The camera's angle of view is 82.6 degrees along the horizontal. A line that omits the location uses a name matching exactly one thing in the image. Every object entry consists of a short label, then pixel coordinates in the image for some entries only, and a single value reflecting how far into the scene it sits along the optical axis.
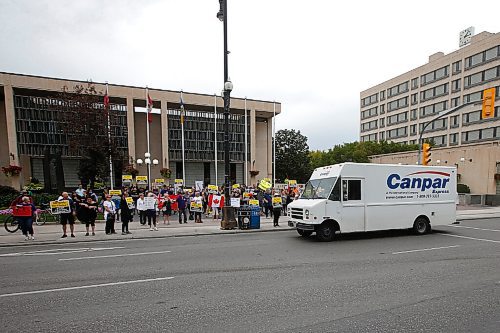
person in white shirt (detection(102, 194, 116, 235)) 12.26
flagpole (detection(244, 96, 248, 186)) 40.16
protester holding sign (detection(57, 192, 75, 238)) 11.71
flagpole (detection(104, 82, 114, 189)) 25.89
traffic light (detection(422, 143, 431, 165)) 18.93
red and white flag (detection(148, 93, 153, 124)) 31.27
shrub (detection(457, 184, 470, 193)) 31.21
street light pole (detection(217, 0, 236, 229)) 12.60
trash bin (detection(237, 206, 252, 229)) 13.90
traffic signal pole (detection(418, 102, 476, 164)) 16.60
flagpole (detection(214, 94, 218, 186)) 37.30
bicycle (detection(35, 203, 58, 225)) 14.91
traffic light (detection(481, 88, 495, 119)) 14.60
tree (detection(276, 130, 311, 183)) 53.66
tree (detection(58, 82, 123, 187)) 25.14
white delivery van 10.65
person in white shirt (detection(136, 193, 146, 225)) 14.41
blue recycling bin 13.99
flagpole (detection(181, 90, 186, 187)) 33.13
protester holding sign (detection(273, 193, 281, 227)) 14.48
